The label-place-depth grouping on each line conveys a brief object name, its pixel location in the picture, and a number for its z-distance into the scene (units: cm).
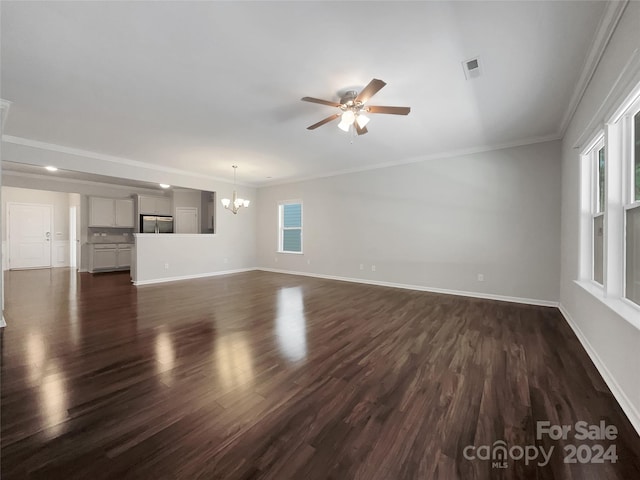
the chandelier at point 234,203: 638
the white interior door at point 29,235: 759
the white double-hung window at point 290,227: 741
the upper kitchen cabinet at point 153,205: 787
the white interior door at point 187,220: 829
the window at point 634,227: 189
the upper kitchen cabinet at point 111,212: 744
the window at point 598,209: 263
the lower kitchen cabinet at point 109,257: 751
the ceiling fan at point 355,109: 256
